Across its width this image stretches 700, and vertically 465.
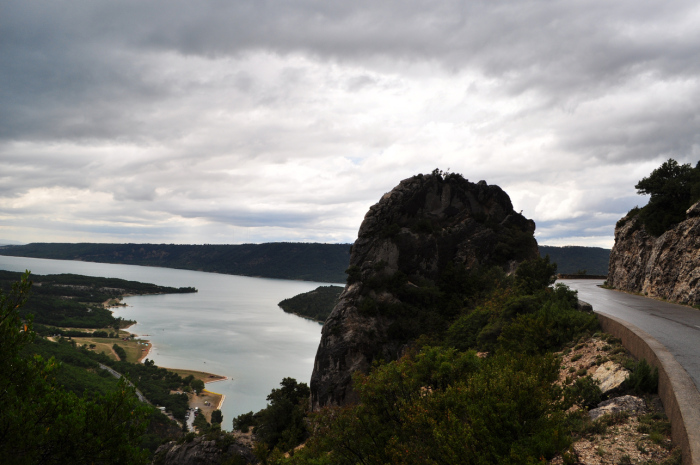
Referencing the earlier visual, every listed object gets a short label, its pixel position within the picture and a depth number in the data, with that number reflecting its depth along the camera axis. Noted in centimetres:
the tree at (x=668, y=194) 2734
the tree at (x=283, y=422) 3653
